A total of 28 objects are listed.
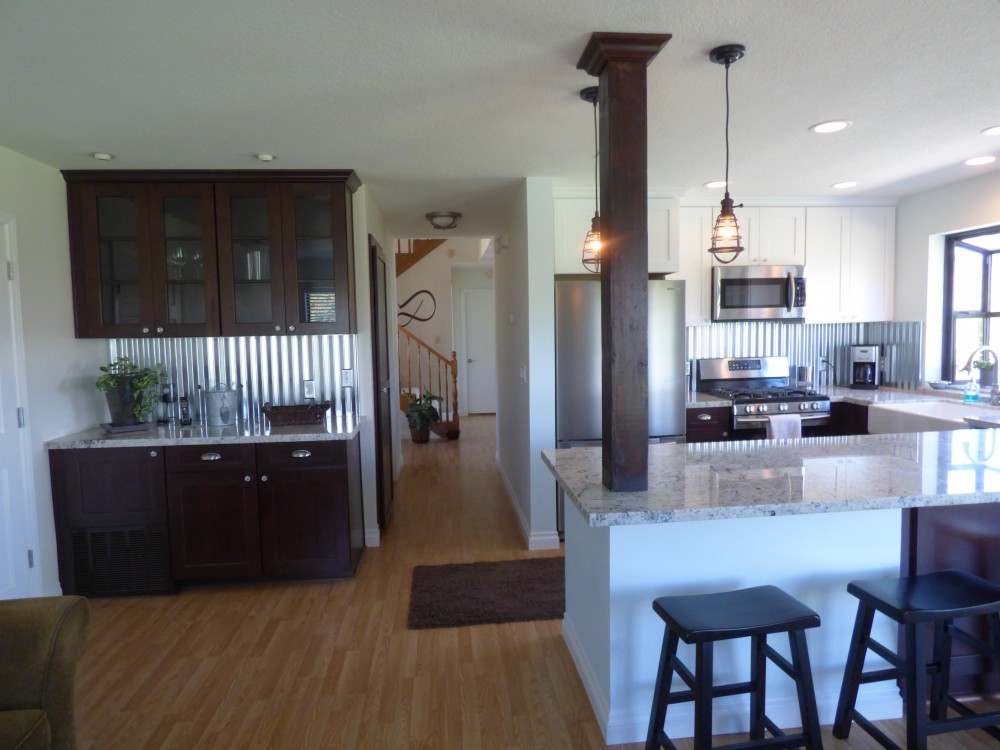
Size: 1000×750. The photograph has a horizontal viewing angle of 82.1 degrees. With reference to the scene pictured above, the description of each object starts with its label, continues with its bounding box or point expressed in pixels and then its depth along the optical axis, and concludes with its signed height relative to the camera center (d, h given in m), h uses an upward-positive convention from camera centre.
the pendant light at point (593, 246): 2.67 +0.44
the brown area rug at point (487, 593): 2.89 -1.37
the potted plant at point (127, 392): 3.31 -0.25
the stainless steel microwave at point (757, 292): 4.25 +0.32
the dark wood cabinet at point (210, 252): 3.33 +0.56
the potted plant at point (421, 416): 7.13 -0.92
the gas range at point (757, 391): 4.02 -0.42
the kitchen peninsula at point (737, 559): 1.94 -0.79
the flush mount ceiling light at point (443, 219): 4.61 +1.01
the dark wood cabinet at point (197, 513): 3.13 -0.92
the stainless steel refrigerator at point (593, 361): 3.69 -0.15
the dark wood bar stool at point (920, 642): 1.72 -1.00
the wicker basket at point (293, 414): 3.45 -0.42
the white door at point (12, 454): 2.78 -0.51
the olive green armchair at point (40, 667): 1.55 -0.88
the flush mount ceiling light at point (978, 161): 3.36 +1.00
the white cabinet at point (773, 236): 4.31 +0.74
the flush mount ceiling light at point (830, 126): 2.70 +0.99
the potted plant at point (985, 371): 3.81 -0.27
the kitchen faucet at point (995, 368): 3.59 -0.25
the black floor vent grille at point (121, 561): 3.16 -1.17
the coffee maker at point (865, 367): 4.54 -0.27
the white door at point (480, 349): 9.10 -0.14
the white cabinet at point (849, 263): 4.39 +0.54
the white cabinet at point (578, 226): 3.82 +0.75
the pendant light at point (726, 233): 2.12 +0.38
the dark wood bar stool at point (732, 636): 1.61 -0.93
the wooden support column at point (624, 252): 1.85 +0.28
